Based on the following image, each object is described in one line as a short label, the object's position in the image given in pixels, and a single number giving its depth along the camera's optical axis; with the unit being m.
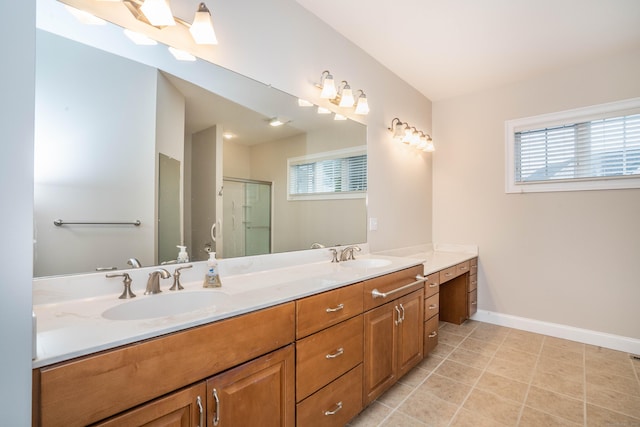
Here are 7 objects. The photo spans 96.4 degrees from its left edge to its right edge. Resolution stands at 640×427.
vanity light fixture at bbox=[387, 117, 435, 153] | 2.84
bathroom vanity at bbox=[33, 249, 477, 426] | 0.73
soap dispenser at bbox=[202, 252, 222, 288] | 1.37
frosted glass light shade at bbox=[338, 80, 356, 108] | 2.19
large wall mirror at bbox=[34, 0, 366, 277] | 1.08
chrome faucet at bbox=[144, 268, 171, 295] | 1.22
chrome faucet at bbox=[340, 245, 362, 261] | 2.24
